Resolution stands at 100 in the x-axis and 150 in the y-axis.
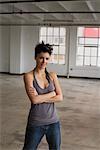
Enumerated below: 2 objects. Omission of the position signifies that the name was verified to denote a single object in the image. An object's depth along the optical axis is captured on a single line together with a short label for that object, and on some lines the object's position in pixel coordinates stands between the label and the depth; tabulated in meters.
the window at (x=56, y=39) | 12.05
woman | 2.01
